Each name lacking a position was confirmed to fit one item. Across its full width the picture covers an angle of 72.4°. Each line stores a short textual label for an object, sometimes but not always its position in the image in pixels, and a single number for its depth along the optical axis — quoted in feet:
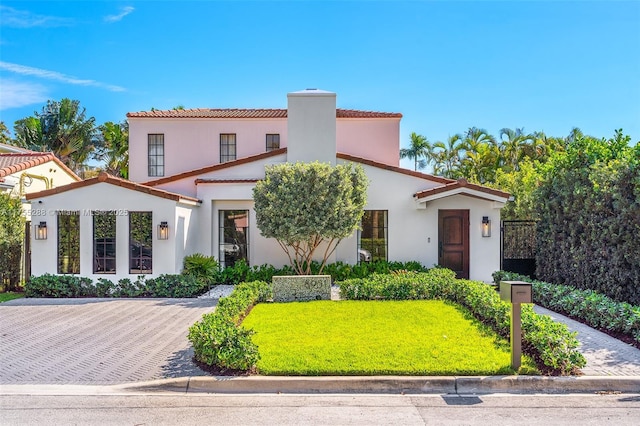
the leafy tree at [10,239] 42.42
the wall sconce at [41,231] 42.36
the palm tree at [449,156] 118.11
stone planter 37.68
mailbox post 20.29
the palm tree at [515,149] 109.60
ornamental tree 40.19
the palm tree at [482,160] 108.68
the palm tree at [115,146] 103.40
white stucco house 42.37
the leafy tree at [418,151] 130.72
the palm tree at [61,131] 101.96
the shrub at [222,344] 20.08
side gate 48.62
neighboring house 45.53
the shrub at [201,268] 43.02
